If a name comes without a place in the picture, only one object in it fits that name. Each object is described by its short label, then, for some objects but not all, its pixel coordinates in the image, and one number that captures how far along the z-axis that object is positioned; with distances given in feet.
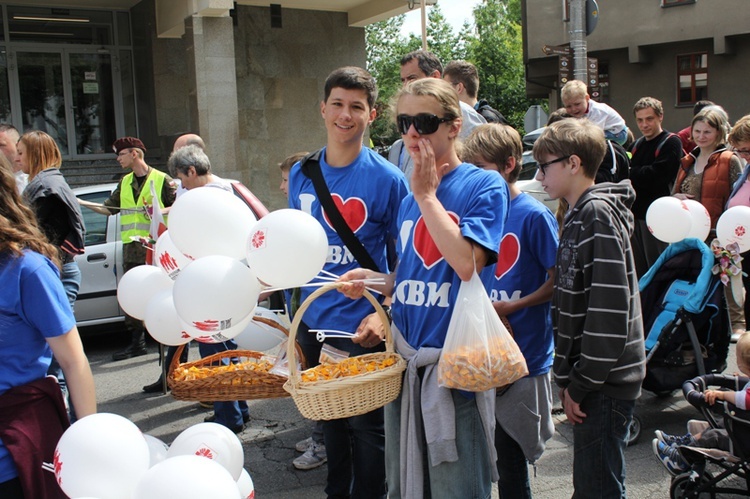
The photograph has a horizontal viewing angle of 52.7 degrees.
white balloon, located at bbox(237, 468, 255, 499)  7.73
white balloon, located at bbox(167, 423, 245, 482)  7.57
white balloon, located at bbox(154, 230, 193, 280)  10.32
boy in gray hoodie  9.00
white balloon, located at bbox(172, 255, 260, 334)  8.17
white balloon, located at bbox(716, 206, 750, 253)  16.11
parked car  24.80
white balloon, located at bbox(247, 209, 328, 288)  8.59
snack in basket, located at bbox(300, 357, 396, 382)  8.77
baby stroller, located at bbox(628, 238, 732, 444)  15.39
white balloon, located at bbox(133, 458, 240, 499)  6.03
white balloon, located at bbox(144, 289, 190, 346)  10.05
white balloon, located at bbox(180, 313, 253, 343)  8.50
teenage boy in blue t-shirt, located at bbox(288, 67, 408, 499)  10.66
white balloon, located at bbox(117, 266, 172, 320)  10.94
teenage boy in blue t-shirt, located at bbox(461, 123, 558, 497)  10.14
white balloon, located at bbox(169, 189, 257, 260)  9.32
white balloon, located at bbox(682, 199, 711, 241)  15.99
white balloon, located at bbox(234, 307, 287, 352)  12.32
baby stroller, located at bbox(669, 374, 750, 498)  11.74
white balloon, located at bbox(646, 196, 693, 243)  15.80
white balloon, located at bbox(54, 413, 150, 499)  6.75
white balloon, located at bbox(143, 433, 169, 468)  7.70
